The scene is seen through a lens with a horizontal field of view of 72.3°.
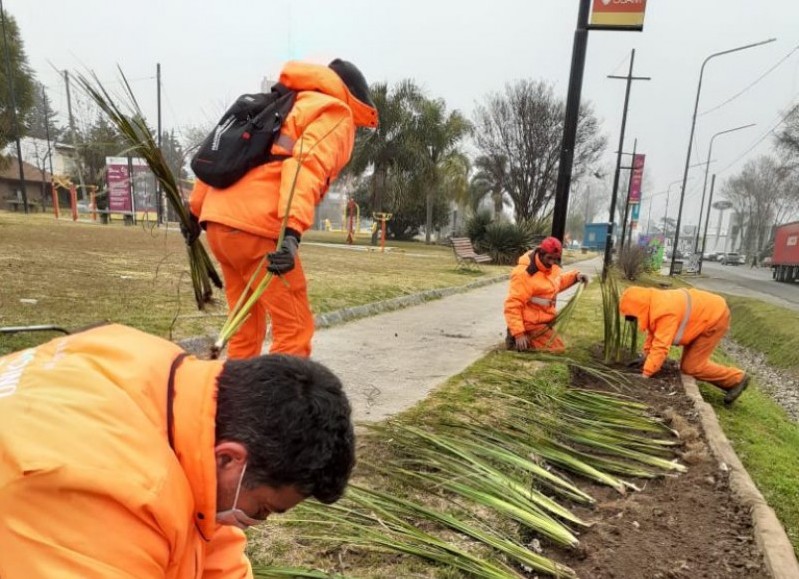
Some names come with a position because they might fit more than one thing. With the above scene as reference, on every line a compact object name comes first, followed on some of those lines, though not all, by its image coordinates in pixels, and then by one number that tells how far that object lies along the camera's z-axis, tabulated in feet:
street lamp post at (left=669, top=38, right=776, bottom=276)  75.30
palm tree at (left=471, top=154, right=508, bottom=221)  101.09
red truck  96.48
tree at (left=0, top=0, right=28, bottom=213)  56.24
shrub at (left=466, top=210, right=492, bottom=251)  71.36
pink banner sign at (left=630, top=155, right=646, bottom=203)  84.28
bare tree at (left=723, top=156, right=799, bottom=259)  198.18
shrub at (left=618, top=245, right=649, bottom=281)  58.08
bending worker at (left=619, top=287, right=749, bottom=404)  15.53
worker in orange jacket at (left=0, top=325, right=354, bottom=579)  2.69
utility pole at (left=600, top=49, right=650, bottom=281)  65.89
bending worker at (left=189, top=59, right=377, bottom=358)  8.54
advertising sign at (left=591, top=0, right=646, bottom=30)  18.01
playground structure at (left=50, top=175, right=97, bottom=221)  81.55
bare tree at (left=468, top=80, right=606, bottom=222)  94.99
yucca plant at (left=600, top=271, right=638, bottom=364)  16.74
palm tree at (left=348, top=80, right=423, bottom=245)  87.04
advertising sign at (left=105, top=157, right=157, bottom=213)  69.62
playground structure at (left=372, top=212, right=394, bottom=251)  73.36
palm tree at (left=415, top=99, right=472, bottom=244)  89.56
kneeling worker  18.20
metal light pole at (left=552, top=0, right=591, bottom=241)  18.53
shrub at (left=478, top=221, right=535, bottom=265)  68.64
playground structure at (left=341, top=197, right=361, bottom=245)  86.74
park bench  52.90
